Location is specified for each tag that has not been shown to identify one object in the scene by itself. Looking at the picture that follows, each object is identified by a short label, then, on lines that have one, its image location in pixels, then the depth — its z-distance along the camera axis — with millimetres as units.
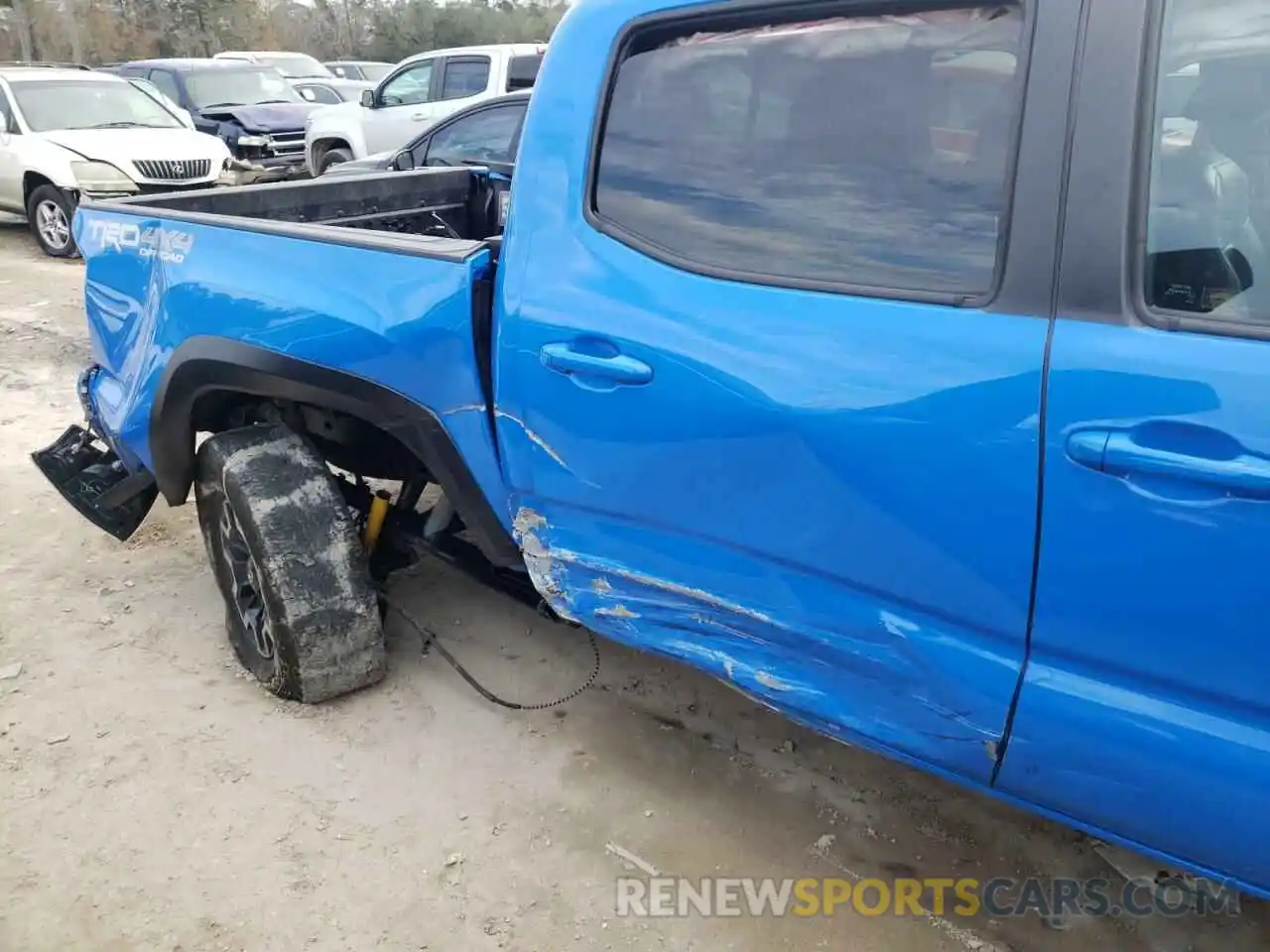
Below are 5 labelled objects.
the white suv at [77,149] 9750
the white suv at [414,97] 11211
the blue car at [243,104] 13797
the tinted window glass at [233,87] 14688
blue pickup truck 1430
